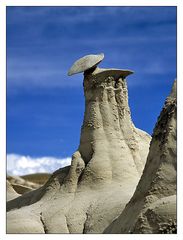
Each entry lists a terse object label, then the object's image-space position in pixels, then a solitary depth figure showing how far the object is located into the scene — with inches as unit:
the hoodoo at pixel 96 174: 583.6
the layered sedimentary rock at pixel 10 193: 783.8
